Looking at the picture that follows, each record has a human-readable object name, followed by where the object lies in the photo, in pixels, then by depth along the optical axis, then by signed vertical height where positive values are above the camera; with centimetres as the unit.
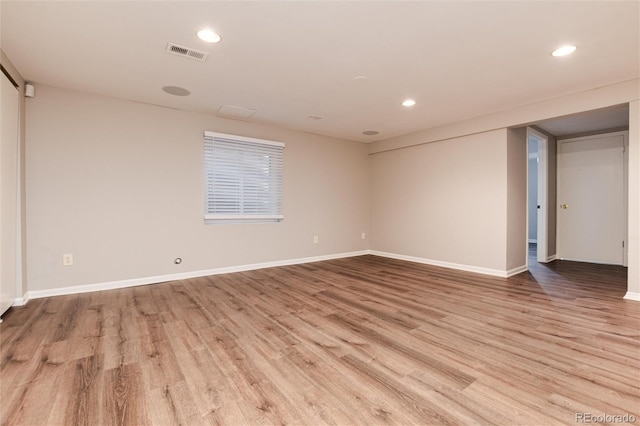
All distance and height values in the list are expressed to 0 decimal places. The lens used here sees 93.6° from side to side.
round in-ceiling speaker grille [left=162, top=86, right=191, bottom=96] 339 +139
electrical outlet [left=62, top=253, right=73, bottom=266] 341 -54
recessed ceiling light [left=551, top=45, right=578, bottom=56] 253 +137
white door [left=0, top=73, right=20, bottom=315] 257 +19
